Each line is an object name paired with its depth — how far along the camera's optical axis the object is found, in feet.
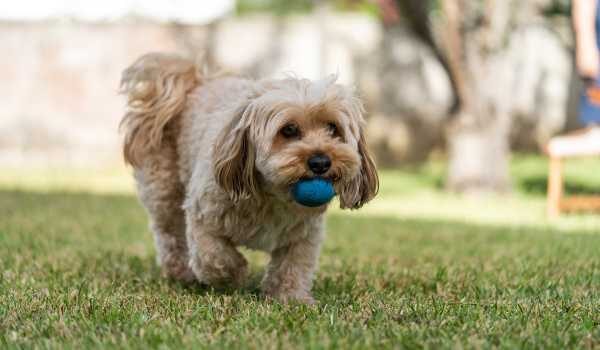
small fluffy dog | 11.62
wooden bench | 25.73
